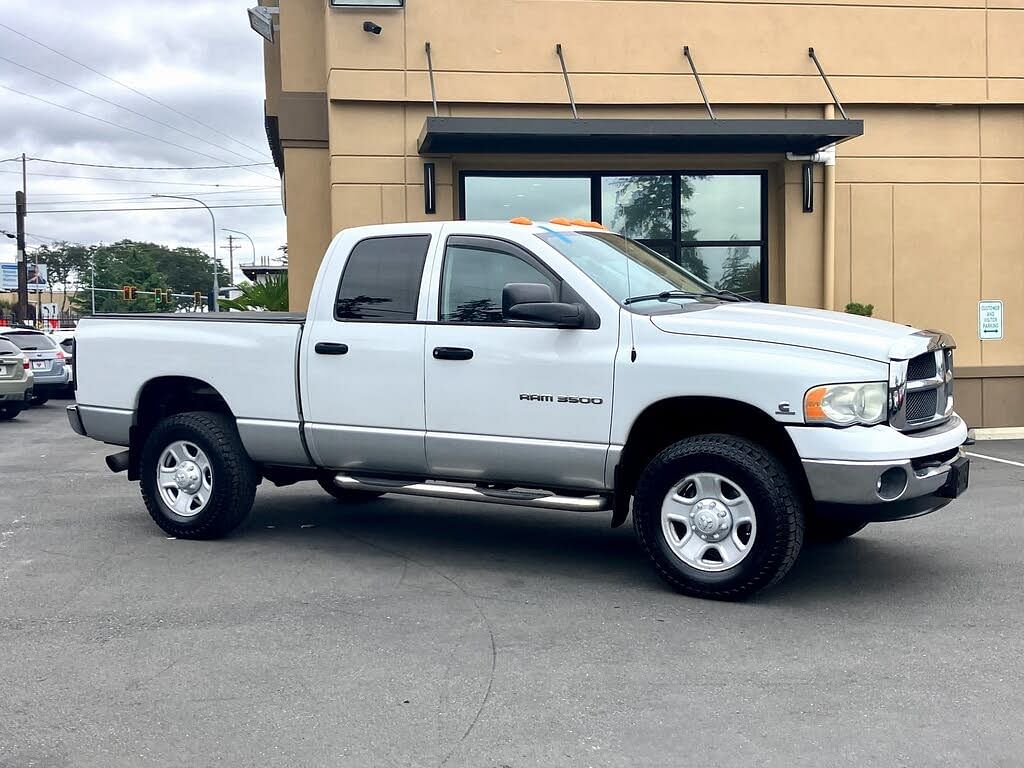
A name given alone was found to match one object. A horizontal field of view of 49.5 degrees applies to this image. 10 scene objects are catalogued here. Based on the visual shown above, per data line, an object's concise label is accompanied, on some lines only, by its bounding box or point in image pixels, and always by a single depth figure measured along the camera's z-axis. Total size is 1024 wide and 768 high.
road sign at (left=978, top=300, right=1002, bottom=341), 13.91
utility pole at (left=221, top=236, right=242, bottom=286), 101.50
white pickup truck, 5.46
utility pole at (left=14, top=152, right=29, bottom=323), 39.63
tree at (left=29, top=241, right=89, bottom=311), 127.75
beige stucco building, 13.27
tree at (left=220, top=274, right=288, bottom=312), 16.09
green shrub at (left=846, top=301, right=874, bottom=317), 13.09
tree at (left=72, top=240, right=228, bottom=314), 111.16
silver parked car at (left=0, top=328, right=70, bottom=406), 20.11
